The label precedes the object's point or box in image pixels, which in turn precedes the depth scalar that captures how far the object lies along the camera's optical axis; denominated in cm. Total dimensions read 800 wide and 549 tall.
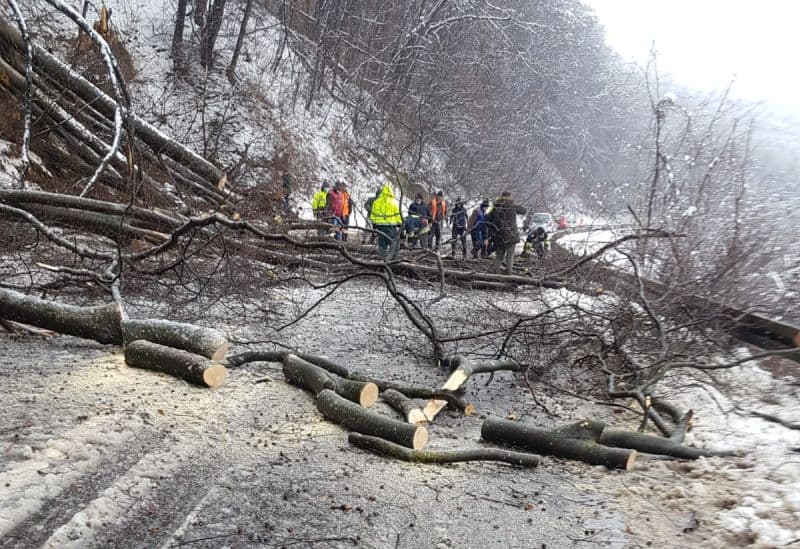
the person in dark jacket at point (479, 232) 1362
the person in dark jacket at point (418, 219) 1385
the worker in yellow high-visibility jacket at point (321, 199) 1441
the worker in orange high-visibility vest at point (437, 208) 1373
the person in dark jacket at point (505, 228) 1153
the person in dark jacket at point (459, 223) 1425
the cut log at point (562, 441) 412
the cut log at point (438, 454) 395
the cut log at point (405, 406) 459
